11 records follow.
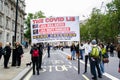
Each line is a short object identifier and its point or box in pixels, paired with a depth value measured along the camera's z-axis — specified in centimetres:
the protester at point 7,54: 795
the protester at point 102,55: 655
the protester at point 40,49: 737
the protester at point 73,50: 1269
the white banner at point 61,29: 705
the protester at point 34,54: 667
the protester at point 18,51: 827
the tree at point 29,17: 4084
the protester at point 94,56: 583
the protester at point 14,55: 839
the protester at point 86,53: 719
